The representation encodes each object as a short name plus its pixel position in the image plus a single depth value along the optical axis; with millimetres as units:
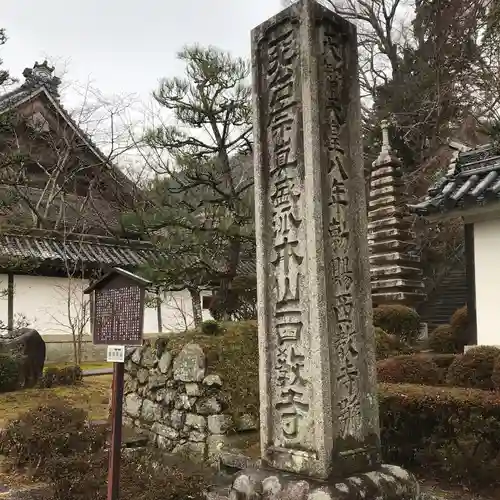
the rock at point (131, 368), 8392
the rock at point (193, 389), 6871
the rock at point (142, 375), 8073
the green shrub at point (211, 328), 7496
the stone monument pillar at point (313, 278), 3797
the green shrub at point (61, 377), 13152
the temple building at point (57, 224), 17016
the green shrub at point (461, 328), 10352
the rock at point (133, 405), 8180
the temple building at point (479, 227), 8727
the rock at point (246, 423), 6668
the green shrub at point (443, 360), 7840
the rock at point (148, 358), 7898
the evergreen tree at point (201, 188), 11398
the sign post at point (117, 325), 4535
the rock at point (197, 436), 6711
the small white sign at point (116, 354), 4625
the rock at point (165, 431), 7216
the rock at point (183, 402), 6977
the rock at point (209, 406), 6680
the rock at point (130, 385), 8359
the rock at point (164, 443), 7298
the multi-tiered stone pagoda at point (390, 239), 14781
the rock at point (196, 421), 6754
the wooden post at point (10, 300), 16781
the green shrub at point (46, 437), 6734
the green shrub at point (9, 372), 12461
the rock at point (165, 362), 7527
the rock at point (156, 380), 7629
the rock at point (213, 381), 6742
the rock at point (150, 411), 7699
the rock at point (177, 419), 7102
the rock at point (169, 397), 7340
